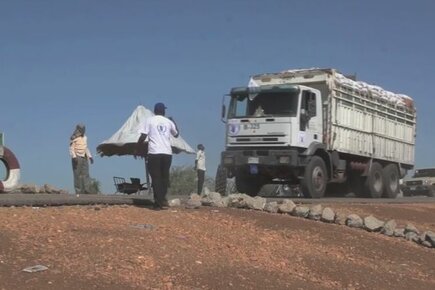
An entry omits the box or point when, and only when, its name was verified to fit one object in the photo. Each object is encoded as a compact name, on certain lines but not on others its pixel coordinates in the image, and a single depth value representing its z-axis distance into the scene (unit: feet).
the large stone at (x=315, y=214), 40.11
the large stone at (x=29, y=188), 61.72
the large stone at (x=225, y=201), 40.86
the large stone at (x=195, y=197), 40.32
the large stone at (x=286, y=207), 40.86
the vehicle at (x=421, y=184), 116.98
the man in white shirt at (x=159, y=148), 35.12
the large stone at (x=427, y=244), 39.75
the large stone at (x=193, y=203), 38.47
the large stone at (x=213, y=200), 40.32
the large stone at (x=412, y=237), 40.42
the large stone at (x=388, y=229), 40.01
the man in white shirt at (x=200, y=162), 72.64
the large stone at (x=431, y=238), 39.68
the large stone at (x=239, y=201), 40.86
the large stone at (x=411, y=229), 40.88
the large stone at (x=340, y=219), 40.42
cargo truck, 59.77
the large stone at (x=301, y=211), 40.34
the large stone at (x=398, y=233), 40.29
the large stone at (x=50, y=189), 62.55
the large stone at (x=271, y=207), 40.88
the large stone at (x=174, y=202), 38.49
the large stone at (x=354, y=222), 40.01
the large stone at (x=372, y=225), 39.91
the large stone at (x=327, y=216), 40.19
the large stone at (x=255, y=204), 40.66
